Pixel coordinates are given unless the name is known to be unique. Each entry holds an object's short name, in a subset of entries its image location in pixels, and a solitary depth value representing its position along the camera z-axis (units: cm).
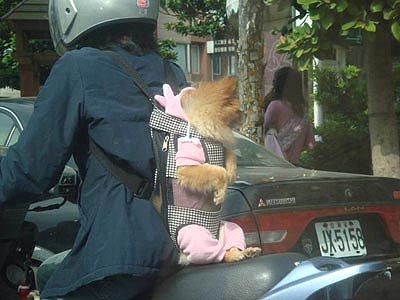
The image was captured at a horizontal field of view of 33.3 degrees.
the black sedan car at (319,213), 344
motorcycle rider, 193
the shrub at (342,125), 869
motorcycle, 186
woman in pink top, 682
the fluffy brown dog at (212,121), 203
